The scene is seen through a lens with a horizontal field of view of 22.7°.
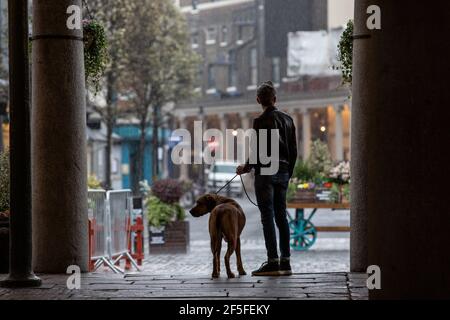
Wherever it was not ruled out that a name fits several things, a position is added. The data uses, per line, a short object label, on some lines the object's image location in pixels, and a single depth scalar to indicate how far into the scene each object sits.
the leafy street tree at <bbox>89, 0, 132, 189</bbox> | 37.94
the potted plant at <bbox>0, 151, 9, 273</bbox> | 12.20
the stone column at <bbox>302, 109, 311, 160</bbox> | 65.06
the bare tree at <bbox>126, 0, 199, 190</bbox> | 41.44
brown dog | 11.12
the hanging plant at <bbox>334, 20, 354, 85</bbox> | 12.52
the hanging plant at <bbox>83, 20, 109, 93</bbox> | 12.88
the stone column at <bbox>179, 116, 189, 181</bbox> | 75.88
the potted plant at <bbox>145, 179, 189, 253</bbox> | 22.08
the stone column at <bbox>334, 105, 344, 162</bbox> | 62.05
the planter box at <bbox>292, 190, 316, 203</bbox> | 23.16
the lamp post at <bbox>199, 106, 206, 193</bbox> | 54.58
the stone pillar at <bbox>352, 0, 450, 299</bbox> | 7.52
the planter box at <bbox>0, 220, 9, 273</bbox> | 12.17
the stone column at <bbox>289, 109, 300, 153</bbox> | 66.06
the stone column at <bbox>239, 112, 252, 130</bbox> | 70.44
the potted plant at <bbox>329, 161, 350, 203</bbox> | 23.22
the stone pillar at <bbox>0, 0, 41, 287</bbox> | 10.46
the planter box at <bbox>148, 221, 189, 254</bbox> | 22.09
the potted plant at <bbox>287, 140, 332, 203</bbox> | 23.22
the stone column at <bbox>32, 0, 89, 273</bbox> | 11.93
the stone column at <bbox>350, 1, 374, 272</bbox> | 11.23
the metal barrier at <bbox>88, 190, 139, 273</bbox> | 15.68
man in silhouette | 11.28
